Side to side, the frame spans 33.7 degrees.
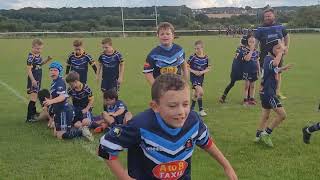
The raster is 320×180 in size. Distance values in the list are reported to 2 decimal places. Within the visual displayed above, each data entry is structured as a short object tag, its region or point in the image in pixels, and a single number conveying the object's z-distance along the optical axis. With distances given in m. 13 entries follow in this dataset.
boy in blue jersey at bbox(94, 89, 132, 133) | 9.67
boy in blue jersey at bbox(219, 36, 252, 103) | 13.89
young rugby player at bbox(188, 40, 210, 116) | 11.95
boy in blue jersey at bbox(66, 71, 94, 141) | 9.90
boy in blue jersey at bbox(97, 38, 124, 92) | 11.59
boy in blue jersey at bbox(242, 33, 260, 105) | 13.49
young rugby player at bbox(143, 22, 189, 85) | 8.50
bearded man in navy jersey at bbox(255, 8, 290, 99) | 12.51
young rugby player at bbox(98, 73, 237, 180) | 3.58
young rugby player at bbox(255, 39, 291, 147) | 7.98
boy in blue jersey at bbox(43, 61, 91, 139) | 9.38
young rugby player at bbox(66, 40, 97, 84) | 11.97
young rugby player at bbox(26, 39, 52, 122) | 11.48
